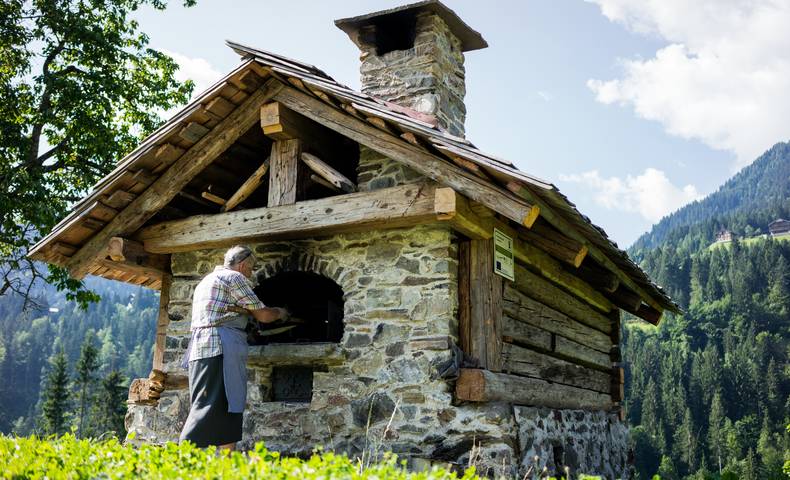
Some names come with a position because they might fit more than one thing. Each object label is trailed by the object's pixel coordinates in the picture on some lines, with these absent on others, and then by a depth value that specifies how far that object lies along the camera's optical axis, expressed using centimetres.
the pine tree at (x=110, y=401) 4284
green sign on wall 675
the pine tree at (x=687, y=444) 7325
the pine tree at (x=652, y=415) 7556
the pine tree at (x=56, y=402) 4400
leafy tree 1332
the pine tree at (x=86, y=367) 4712
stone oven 624
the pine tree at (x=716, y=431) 7300
